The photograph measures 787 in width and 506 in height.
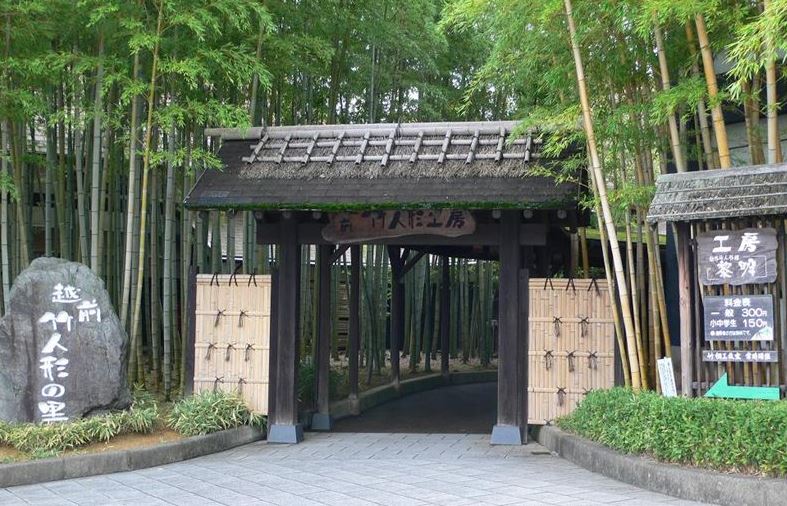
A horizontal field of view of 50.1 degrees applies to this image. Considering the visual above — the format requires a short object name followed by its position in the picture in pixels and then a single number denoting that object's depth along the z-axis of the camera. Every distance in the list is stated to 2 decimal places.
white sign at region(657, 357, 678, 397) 5.97
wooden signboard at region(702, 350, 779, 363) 5.46
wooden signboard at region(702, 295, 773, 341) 5.48
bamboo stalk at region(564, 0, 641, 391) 6.27
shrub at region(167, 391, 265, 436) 7.48
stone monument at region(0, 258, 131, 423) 6.91
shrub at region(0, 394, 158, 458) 6.54
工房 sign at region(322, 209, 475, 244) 7.72
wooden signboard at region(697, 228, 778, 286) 5.49
